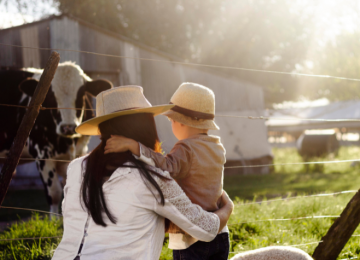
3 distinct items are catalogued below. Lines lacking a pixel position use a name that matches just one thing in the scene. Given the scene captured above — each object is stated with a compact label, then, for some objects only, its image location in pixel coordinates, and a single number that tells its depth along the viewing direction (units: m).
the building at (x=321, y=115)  30.10
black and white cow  4.58
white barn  9.06
